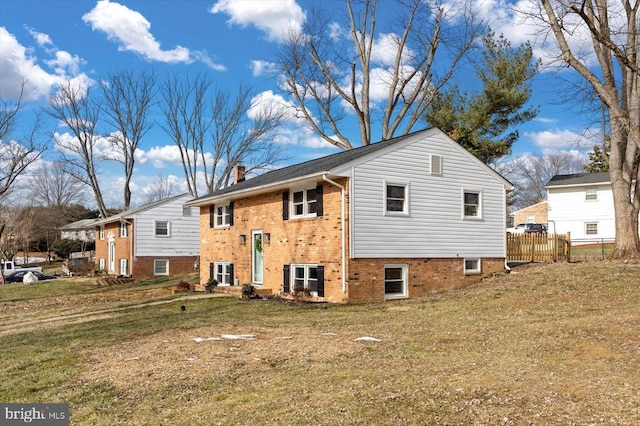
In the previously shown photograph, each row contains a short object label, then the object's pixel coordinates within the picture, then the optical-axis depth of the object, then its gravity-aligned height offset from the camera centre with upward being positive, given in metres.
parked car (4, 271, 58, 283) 36.75 -1.80
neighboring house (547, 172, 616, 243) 39.28 +2.82
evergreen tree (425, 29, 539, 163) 30.20 +7.76
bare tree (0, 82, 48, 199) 21.42 +3.43
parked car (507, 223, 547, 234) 40.81 +1.37
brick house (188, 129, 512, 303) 16.52 +0.78
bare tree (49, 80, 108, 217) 44.56 +7.84
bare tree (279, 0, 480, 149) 31.84 +9.34
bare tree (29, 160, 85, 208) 67.62 +6.82
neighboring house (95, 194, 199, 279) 34.69 +0.60
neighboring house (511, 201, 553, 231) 48.85 +2.83
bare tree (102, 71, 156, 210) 44.78 +9.08
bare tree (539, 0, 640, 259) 14.65 +4.21
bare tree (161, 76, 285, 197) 44.38 +8.14
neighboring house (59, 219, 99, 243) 57.10 +1.91
